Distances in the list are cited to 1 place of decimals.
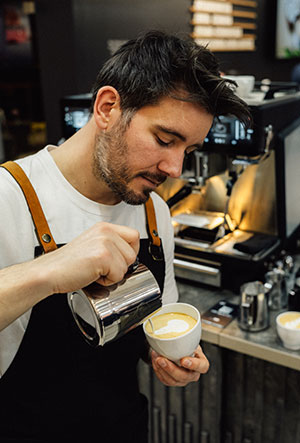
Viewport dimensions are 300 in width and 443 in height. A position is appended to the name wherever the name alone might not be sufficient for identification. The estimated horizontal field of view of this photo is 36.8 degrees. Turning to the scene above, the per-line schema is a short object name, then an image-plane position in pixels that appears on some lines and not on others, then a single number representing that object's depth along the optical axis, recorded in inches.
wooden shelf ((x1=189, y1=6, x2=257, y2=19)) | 173.6
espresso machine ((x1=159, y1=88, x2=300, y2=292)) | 70.9
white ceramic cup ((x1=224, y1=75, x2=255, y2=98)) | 74.0
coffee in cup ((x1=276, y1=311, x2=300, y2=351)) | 60.9
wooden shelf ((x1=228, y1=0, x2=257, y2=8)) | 212.3
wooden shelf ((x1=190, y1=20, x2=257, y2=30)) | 176.4
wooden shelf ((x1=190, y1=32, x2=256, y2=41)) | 179.7
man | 43.1
